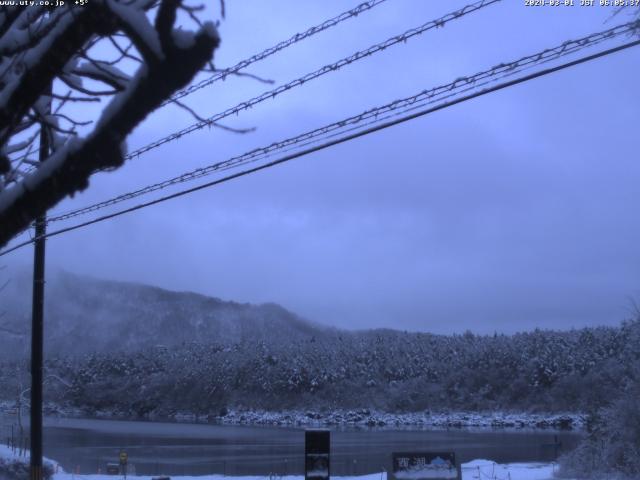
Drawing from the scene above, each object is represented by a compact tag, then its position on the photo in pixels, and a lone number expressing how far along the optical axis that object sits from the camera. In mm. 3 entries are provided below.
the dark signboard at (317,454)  11570
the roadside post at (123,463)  22778
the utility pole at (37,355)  15648
